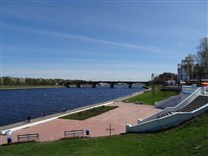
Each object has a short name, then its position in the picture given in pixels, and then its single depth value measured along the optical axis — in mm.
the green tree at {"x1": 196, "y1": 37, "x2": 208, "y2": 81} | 38152
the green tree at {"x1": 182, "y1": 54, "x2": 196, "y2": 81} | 49121
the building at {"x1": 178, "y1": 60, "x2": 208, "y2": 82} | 50122
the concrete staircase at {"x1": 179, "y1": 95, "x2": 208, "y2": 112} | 13982
